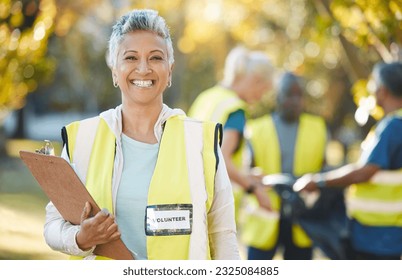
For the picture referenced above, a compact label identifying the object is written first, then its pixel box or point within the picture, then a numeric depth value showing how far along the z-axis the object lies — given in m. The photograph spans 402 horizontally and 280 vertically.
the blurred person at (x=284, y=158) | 5.12
